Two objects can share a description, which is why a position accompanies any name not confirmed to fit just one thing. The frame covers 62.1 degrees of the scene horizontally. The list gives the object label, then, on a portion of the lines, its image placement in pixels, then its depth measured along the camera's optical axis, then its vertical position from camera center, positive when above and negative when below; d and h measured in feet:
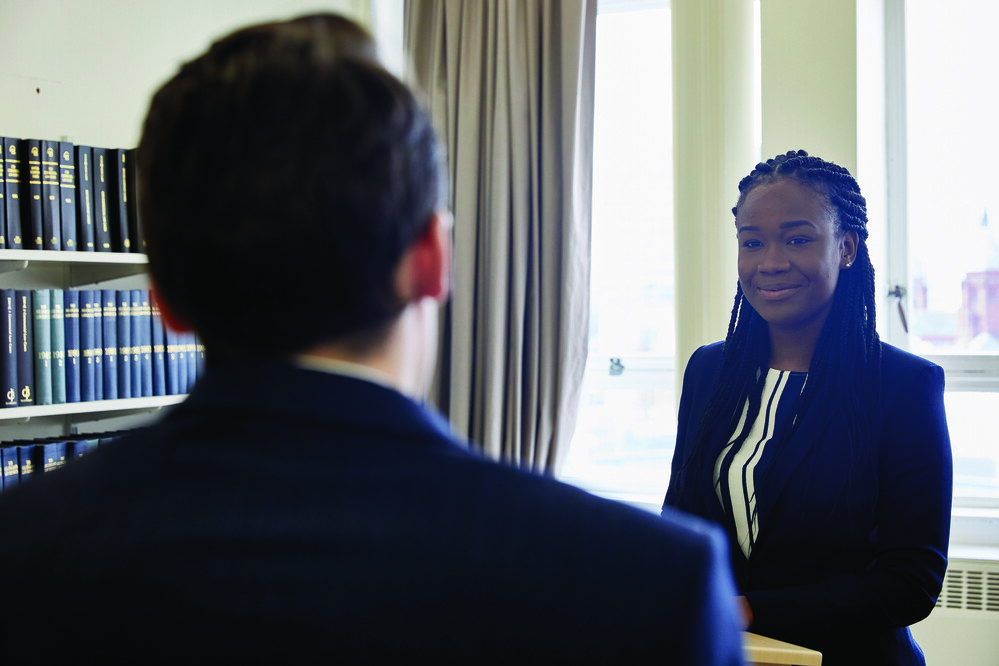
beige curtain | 9.34 +1.14
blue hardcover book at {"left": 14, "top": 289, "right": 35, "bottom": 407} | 6.95 -0.25
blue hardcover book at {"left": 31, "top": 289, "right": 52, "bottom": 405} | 7.06 -0.18
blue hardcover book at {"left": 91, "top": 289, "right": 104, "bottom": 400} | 7.43 -0.24
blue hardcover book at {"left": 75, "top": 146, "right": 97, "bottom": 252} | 7.35 +1.09
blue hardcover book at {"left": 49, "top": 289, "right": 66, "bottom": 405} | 7.16 -0.24
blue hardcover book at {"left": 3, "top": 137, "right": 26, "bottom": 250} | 6.95 +1.12
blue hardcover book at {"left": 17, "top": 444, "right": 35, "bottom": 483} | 7.02 -1.17
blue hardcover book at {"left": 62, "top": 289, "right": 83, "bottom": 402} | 7.25 -0.17
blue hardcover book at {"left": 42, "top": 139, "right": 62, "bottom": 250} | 7.13 +1.06
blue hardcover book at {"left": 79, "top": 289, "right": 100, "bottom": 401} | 7.34 -0.20
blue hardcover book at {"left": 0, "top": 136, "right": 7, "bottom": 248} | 6.88 +0.94
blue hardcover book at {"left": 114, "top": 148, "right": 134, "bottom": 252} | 7.57 +1.06
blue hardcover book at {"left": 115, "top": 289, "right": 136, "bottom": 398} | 7.60 -0.22
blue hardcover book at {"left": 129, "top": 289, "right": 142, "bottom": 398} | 7.68 -0.17
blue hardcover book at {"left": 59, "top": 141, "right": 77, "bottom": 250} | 7.24 +1.13
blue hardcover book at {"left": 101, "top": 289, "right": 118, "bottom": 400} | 7.50 -0.21
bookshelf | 7.13 +0.36
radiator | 8.04 -3.04
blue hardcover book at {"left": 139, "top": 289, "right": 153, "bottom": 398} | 7.75 -0.24
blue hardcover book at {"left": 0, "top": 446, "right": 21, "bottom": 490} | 6.92 -1.20
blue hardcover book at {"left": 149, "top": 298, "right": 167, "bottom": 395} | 7.86 -0.35
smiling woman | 4.28 -0.74
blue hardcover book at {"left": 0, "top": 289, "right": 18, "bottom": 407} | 6.84 -0.21
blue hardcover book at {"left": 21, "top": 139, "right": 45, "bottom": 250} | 7.05 +1.02
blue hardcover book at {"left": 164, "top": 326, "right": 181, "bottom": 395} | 7.95 -0.44
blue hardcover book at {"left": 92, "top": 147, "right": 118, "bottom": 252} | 7.46 +1.11
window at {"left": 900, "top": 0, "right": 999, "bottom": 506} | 8.93 +0.99
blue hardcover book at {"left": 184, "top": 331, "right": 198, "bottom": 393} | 8.11 -0.38
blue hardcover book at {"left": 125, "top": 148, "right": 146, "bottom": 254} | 7.63 +1.07
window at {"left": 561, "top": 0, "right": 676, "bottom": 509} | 10.25 +0.58
